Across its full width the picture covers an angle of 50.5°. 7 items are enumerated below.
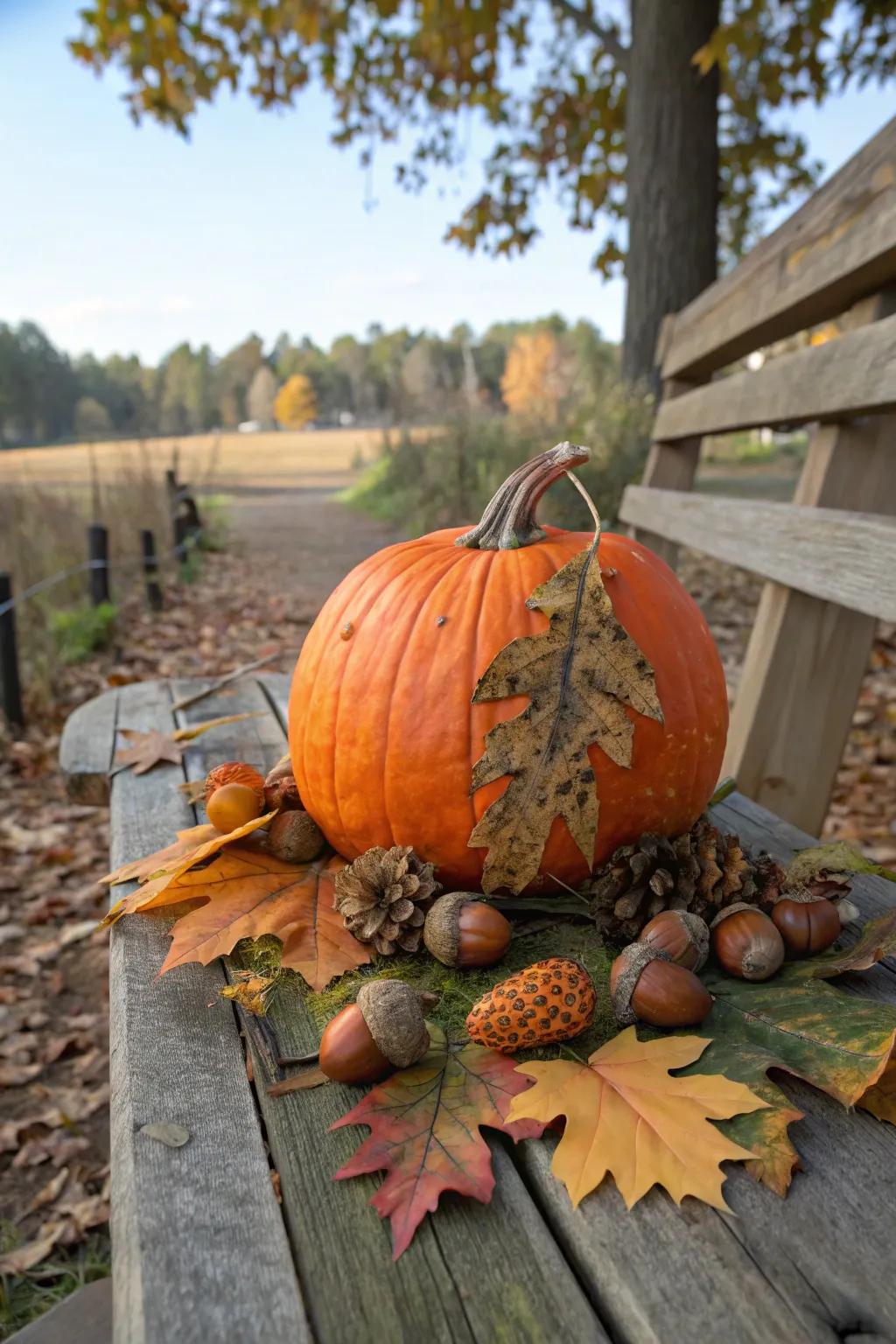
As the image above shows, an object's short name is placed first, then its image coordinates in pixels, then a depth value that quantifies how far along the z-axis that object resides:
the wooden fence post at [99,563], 6.62
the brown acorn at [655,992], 1.00
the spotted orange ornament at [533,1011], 0.97
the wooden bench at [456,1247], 0.69
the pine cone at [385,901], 1.19
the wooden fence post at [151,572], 7.62
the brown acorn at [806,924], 1.16
